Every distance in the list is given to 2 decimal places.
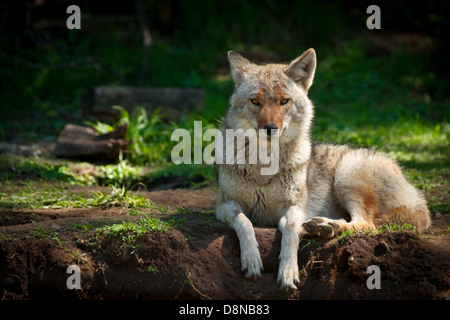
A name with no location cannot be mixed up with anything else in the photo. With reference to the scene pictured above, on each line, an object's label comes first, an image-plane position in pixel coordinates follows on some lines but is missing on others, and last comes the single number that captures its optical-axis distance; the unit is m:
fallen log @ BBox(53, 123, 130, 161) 7.31
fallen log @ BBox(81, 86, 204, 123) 8.62
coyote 4.54
